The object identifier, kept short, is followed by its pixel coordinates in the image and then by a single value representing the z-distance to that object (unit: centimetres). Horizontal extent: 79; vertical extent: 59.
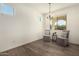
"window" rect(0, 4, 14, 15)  146
